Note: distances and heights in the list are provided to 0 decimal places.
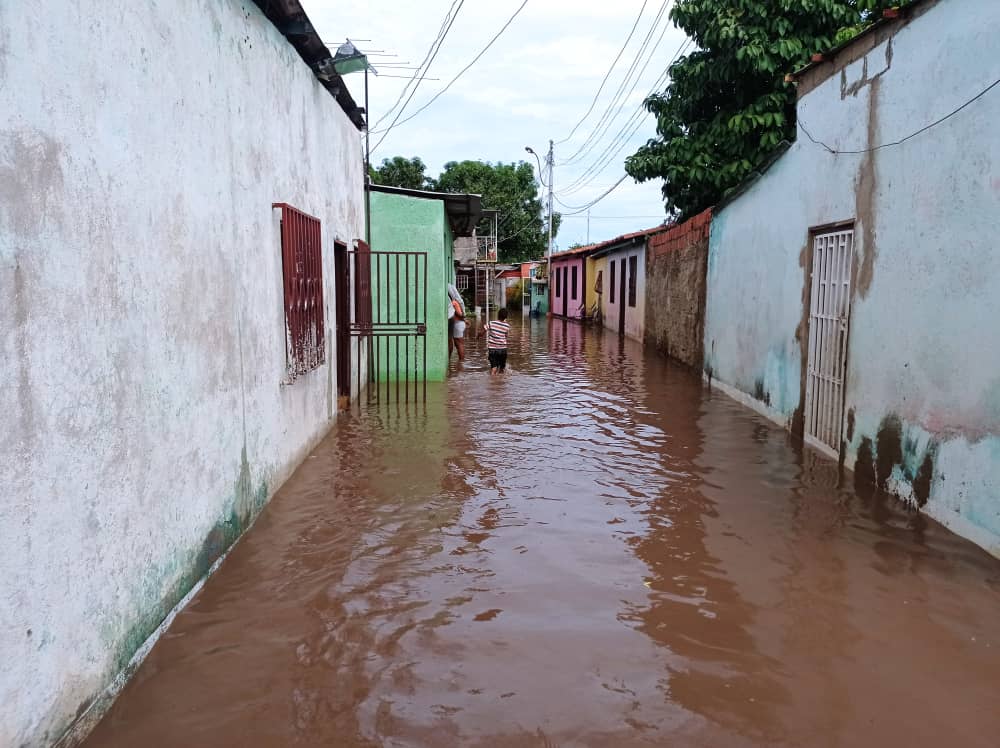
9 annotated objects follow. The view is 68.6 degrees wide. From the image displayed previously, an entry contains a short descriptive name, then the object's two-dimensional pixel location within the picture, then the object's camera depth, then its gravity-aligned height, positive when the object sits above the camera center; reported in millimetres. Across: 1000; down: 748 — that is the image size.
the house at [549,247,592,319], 29944 +119
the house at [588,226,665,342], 20047 +146
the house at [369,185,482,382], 10953 +291
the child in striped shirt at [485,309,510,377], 12273 -958
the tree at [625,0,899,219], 11875 +3515
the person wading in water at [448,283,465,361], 13383 -669
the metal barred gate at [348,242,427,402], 10688 -817
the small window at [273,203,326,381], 5551 -20
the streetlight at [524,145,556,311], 32562 +5642
